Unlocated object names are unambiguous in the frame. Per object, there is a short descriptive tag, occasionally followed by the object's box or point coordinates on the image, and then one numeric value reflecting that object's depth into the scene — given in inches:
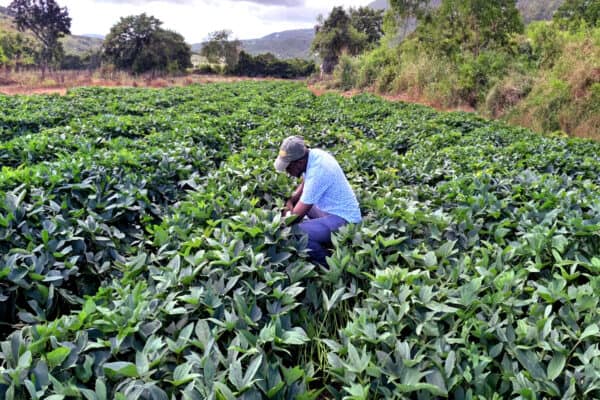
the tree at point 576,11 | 809.6
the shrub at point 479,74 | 607.2
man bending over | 128.4
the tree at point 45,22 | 1488.7
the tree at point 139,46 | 1566.2
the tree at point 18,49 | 1496.8
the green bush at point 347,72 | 1020.5
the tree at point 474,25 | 688.4
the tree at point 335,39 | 1572.3
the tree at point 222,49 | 1956.1
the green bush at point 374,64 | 890.7
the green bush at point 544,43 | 556.4
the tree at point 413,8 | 902.3
